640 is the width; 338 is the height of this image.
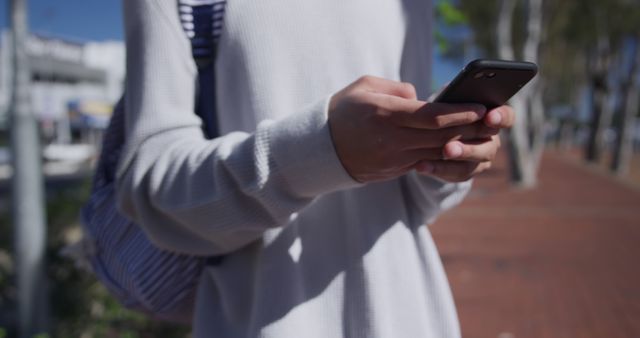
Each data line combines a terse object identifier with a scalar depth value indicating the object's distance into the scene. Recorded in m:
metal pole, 2.68
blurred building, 30.02
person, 0.78
